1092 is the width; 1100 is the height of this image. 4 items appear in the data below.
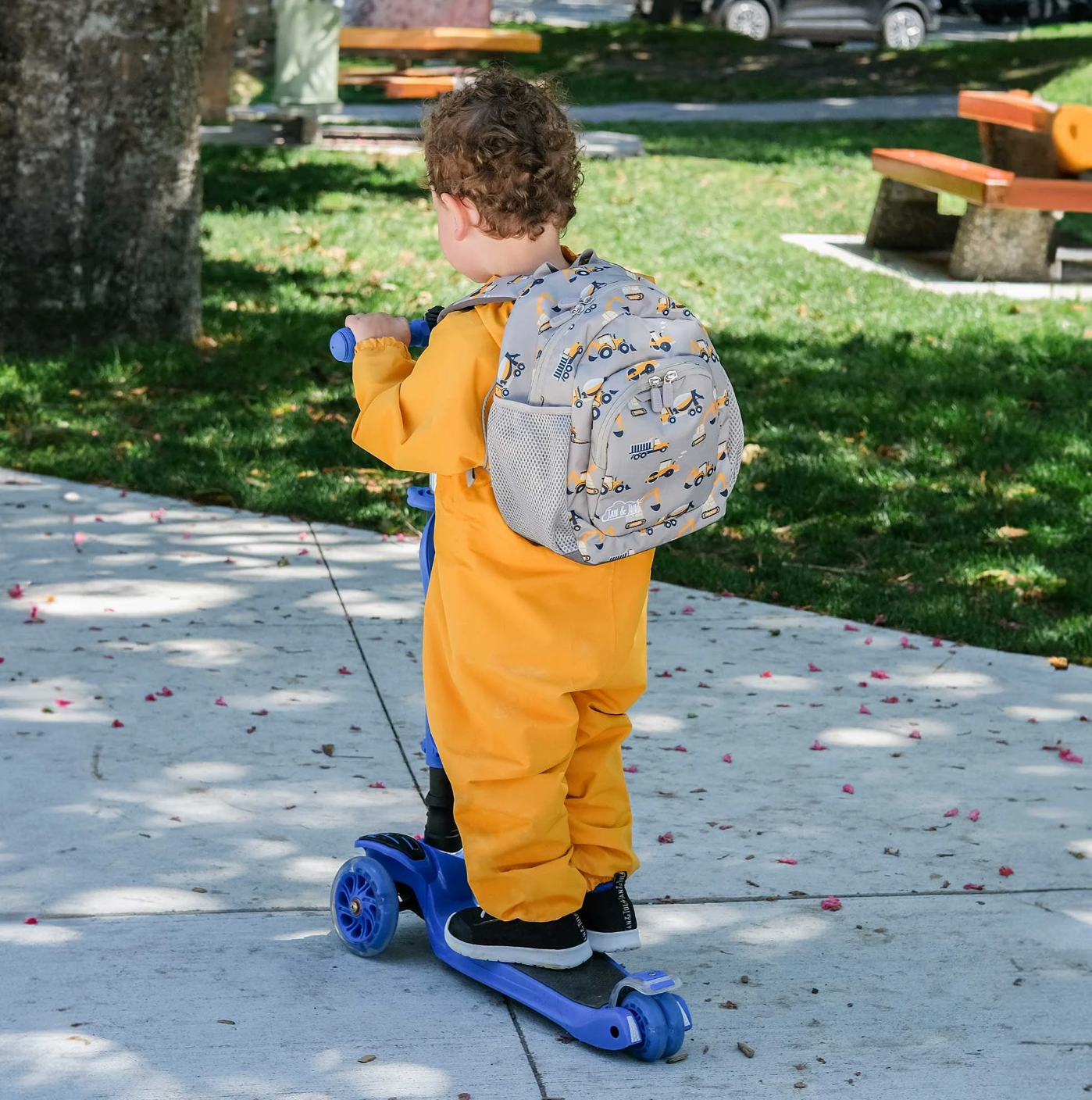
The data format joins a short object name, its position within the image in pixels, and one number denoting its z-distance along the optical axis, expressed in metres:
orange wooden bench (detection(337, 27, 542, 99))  14.96
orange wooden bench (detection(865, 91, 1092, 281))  9.78
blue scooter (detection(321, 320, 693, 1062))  2.81
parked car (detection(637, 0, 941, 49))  27.55
